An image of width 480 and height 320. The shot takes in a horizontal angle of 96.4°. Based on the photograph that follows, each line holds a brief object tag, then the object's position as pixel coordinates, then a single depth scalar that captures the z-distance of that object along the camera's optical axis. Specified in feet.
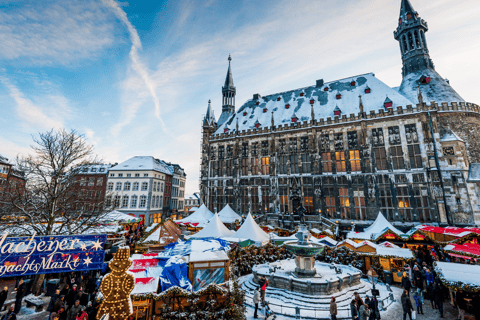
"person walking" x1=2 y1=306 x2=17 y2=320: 25.29
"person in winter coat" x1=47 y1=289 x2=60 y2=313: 29.59
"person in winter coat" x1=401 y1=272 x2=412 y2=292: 35.02
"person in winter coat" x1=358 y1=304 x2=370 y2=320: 26.99
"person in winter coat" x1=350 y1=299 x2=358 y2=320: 27.91
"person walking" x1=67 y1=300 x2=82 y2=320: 26.99
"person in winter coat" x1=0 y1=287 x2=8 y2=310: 30.80
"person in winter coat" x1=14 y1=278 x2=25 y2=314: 32.30
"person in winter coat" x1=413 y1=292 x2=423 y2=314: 33.15
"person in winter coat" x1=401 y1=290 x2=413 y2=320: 29.19
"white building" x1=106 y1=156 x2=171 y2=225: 144.36
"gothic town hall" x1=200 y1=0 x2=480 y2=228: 79.05
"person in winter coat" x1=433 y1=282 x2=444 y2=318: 31.78
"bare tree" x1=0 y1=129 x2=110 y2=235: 44.32
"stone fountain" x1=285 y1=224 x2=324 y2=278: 39.42
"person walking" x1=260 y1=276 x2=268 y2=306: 33.76
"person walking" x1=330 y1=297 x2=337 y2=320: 28.30
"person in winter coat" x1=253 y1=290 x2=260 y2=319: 31.19
